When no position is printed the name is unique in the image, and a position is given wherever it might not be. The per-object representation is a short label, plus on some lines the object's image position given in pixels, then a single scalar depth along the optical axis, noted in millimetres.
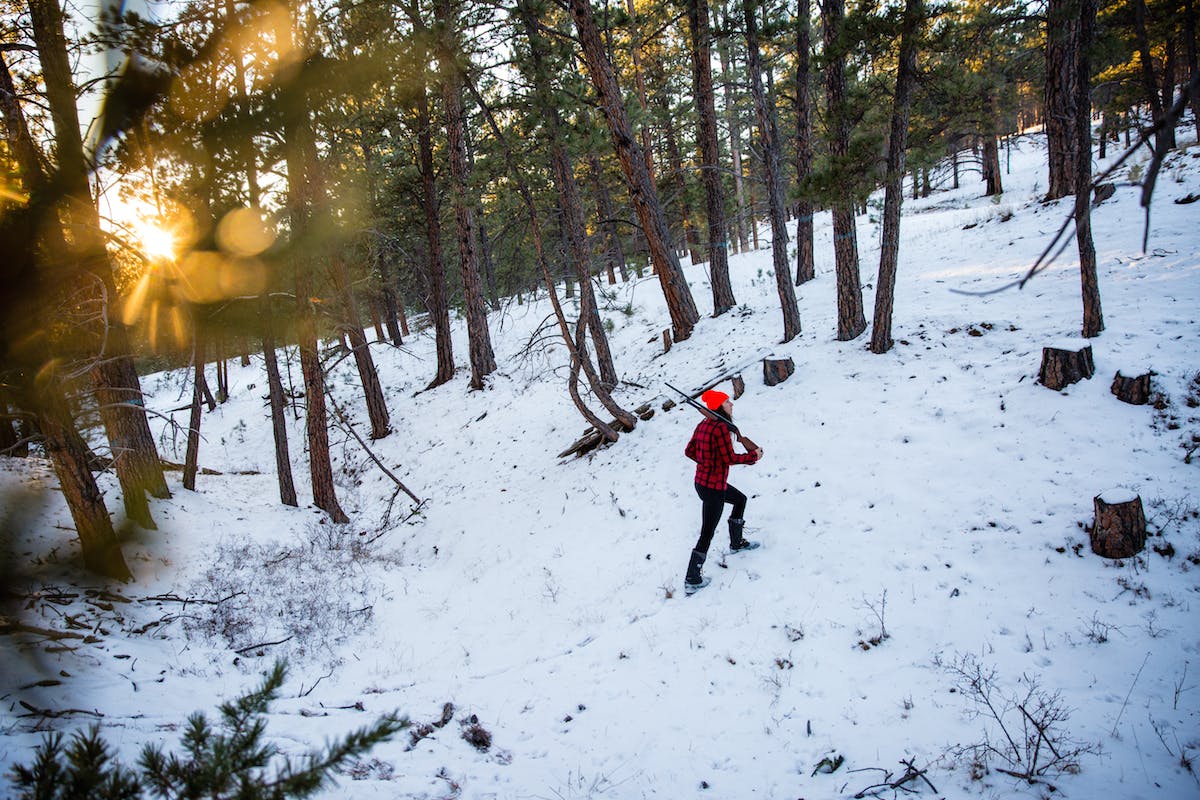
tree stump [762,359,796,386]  10148
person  6160
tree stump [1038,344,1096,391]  7332
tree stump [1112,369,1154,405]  6773
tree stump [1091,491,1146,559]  5168
